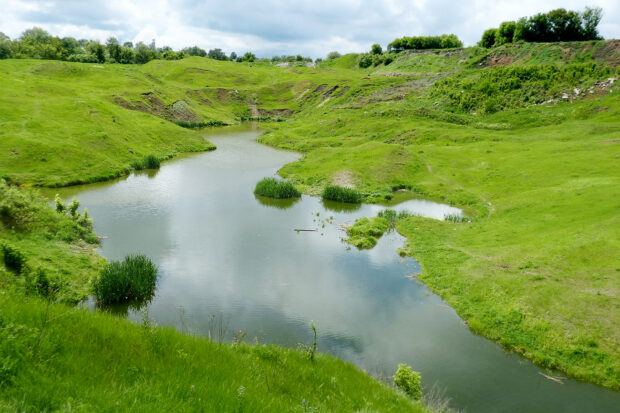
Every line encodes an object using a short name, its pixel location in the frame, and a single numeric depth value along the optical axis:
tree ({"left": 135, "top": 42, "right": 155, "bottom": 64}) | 176.98
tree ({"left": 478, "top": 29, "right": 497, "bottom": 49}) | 141.38
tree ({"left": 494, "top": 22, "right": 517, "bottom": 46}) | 126.12
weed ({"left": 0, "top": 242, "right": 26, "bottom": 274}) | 21.70
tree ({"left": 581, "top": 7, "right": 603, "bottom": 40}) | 107.00
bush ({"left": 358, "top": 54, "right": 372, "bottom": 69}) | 186.19
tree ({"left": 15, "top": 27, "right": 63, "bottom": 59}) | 132.50
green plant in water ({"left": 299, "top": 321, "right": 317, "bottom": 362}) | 12.92
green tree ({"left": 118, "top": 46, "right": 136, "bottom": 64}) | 165.88
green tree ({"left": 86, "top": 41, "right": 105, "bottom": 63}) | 149.50
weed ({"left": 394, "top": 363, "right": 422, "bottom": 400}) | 15.69
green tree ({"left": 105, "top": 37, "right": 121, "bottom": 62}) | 163.62
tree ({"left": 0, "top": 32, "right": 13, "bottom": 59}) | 125.00
